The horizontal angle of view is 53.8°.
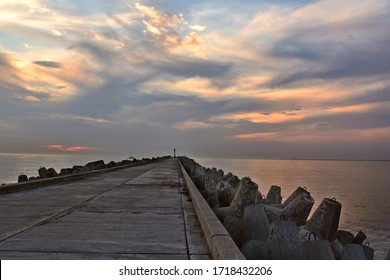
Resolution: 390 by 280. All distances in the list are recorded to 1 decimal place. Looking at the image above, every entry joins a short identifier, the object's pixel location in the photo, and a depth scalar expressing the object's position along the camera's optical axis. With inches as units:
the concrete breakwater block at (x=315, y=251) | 170.6
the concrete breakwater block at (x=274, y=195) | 527.1
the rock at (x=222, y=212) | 299.4
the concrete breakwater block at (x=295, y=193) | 373.1
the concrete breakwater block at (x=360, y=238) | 372.5
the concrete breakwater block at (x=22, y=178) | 538.2
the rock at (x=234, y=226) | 247.9
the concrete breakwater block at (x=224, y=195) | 378.6
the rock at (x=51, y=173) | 655.8
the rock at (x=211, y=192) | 382.4
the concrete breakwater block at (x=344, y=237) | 388.8
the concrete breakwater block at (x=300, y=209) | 314.2
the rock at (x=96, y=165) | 857.5
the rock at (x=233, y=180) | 672.9
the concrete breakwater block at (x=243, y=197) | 289.7
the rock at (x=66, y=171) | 750.5
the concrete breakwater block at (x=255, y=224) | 235.8
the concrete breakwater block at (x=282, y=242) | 182.4
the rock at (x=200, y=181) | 537.6
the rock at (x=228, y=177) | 708.4
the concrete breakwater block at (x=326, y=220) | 263.0
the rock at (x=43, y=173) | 647.1
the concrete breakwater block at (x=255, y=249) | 194.2
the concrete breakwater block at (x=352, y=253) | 208.2
